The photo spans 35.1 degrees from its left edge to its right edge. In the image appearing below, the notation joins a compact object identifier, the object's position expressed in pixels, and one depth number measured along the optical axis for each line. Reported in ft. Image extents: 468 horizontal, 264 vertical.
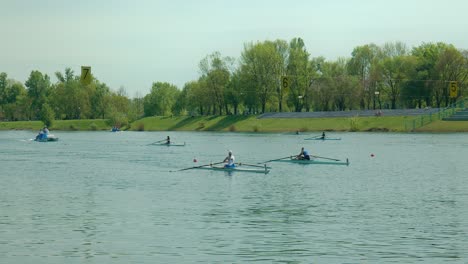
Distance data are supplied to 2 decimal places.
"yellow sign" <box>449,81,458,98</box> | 344.08
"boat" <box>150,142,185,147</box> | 335.51
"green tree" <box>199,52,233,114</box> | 606.55
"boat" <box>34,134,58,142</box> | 392.80
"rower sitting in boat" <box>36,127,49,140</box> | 395.55
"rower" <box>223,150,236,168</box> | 195.72
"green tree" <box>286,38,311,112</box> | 559.79
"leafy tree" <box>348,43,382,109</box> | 567.18
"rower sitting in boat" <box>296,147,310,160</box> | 220.94
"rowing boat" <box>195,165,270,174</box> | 191.21
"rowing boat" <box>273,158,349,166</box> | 216.74
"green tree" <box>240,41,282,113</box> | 553.23
